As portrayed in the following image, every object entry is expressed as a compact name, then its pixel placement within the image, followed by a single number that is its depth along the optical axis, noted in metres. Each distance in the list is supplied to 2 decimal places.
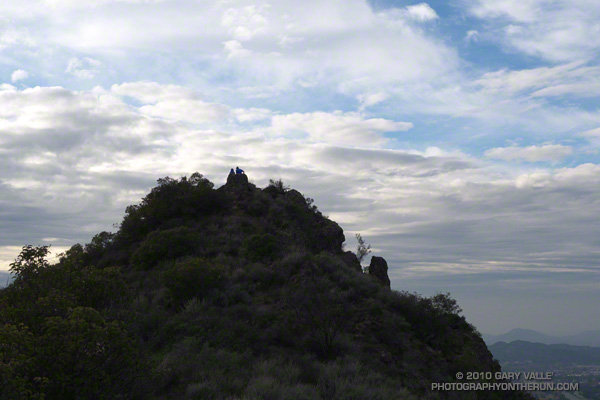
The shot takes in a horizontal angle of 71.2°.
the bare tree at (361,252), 39.19
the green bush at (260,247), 22.75
